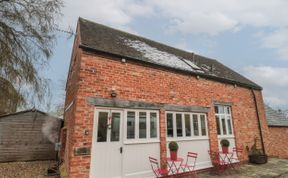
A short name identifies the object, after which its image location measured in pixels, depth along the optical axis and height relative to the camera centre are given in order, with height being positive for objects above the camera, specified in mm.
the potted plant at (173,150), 6482 -767
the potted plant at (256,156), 8969 -1398
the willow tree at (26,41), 5493 +2862
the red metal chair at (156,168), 6059 -1370
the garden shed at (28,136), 10055 -411
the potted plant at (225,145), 8016 -727
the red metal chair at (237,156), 8633 -1365
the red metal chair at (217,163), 7423 -1431
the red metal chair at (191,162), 6932 -1349
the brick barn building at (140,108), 5492 +820
